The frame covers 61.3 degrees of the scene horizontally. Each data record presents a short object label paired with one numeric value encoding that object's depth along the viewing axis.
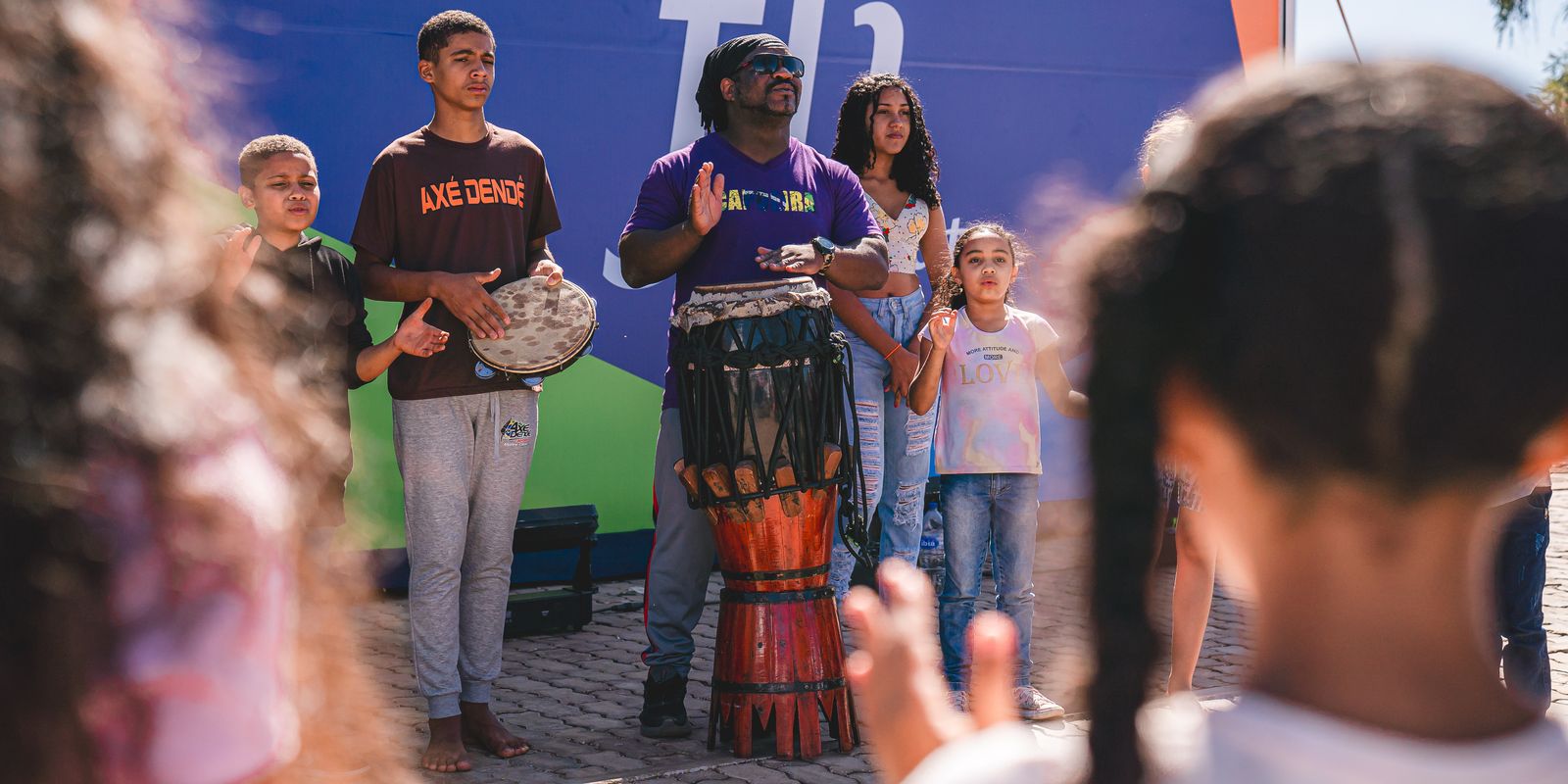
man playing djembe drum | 4.02
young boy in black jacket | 3.89
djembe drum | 3.82
